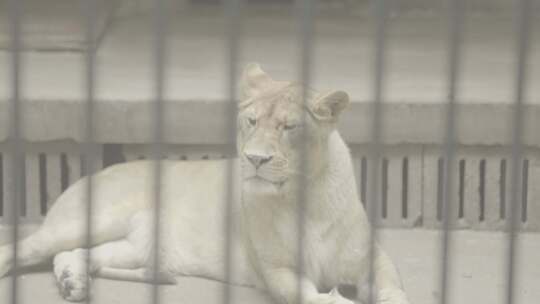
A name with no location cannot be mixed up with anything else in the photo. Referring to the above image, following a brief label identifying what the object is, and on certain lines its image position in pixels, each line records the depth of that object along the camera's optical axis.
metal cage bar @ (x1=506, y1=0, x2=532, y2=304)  4.10
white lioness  6.96
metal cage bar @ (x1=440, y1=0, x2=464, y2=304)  4.11
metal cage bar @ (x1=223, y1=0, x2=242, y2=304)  4.12
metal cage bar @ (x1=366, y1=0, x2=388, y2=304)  3.99
